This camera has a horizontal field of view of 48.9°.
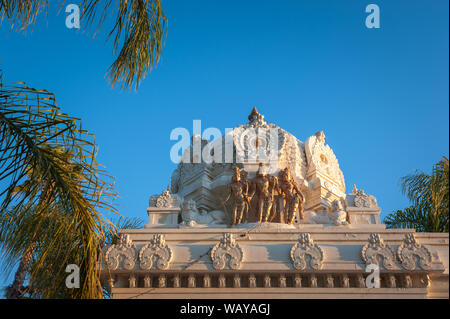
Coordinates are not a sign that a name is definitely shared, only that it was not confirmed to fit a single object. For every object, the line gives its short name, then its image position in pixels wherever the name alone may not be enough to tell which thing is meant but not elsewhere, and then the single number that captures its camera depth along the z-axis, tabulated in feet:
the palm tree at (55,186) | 30.53
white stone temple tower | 50.60
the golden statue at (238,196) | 58.39
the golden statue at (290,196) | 58.80
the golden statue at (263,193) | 58.54
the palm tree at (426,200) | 37.09
